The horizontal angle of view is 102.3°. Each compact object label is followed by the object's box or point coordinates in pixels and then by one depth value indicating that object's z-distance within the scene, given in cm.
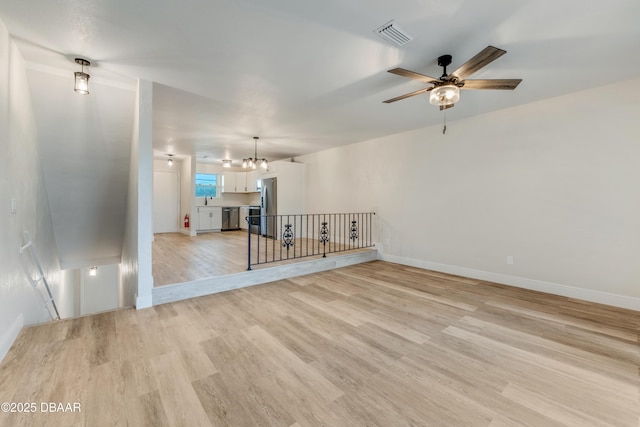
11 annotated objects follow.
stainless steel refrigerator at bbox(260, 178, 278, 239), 705
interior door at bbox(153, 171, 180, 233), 812
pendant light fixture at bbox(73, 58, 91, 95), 251
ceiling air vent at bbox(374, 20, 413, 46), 206
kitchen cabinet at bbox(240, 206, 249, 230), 916
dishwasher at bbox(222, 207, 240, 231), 891
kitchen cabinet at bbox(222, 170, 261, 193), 909
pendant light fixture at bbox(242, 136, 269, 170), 621
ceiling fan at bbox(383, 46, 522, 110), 222
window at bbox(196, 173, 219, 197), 899
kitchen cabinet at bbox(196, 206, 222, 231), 841
